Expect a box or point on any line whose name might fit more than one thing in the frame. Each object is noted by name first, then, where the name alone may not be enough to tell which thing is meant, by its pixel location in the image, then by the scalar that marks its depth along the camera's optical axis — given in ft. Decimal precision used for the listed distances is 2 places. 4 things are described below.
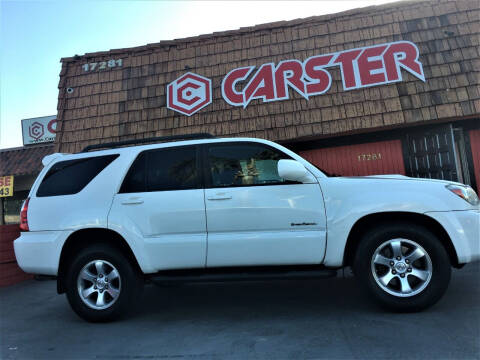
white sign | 64.34
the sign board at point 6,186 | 47.27
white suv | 11.15
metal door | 25.85
